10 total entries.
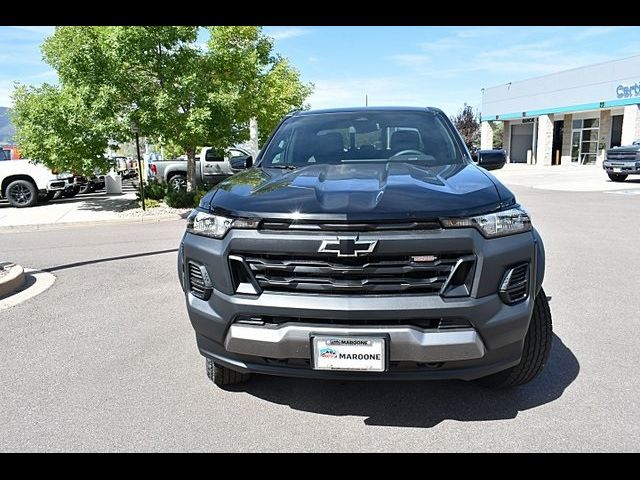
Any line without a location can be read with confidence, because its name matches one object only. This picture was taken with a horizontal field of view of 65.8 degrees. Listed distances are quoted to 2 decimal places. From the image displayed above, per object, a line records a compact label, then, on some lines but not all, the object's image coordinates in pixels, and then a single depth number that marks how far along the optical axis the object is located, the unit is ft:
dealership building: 86.00
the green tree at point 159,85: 38.40
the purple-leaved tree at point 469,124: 144.66
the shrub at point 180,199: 43.96
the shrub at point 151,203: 44.09
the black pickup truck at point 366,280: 7.74
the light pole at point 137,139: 39.81
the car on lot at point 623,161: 57.77
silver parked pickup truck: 59.31
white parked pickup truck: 47.37
